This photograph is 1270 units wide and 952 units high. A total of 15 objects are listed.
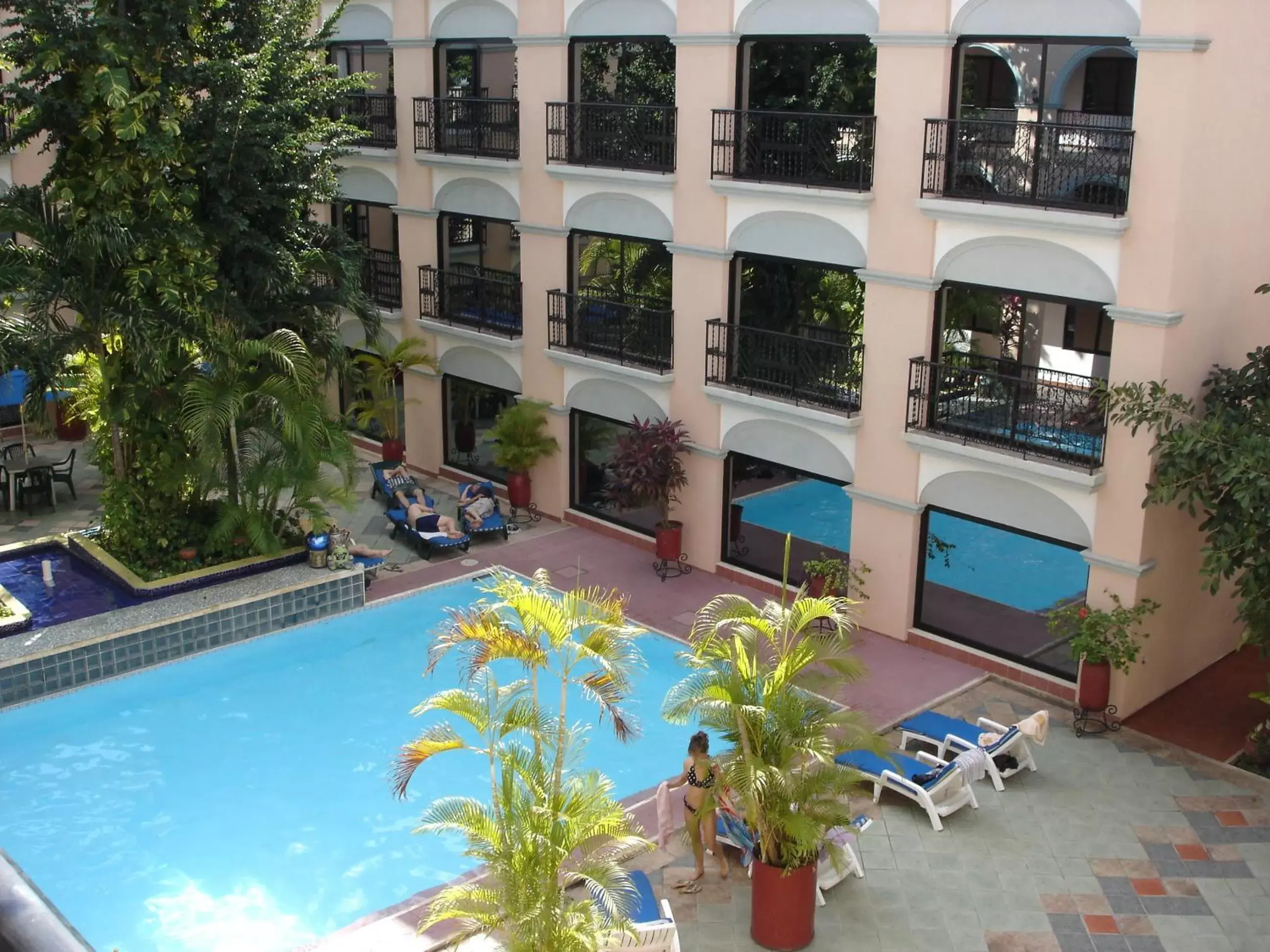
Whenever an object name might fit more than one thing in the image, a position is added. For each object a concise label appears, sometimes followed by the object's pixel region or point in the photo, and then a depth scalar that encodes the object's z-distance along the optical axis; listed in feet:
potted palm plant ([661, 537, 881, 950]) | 37.52
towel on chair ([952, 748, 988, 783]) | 47.09
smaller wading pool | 61.82
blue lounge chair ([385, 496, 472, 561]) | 72.18
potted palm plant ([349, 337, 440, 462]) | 83.05
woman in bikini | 41.63
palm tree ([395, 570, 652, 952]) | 32.22
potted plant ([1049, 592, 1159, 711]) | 52.39
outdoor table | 78.69
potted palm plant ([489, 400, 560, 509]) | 76.23
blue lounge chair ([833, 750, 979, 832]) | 46.29
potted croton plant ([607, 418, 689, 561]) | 66.95
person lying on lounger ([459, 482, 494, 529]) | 74.90
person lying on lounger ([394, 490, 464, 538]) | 73.56
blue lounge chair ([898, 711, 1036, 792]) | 49.16
